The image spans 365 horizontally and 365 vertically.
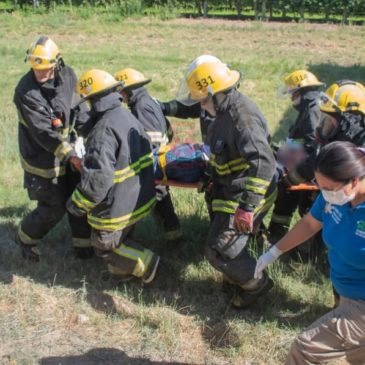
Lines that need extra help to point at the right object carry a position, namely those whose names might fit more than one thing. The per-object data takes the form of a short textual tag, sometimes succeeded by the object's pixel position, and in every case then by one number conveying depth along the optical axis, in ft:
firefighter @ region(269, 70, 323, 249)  14.37
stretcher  14.24
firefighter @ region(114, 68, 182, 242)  14.47
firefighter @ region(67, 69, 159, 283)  11.81
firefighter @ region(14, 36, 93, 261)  13.78
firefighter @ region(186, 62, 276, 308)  11.18
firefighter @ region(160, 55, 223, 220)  13.47
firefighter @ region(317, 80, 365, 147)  11.68
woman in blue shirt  7.71
